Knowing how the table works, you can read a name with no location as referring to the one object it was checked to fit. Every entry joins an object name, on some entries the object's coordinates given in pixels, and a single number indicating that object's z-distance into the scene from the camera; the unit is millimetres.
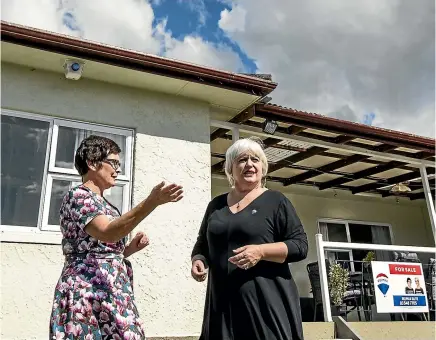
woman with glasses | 1975
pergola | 6551
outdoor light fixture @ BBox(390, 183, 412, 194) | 9430
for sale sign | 5965
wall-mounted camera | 4898
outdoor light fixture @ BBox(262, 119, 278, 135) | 6445
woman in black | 1942
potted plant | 6230
